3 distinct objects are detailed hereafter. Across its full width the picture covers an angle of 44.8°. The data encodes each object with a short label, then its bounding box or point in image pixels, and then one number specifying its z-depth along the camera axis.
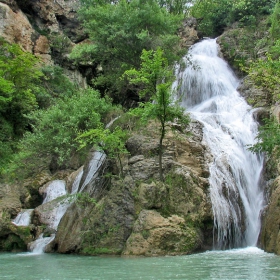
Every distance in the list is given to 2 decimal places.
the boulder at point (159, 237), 10.98
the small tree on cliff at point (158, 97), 12.43
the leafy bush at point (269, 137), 12.19
